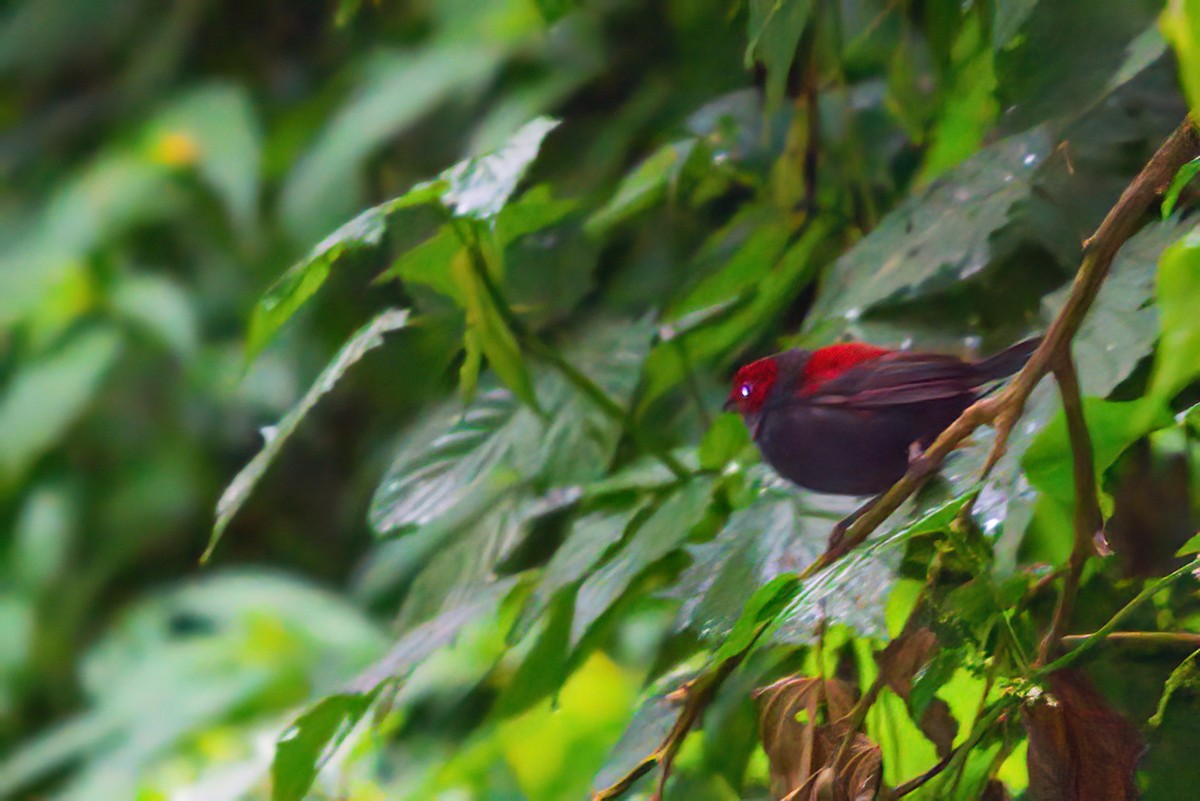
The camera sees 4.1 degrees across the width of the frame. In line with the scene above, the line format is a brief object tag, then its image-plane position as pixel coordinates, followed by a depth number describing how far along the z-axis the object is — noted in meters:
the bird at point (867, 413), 4.94
